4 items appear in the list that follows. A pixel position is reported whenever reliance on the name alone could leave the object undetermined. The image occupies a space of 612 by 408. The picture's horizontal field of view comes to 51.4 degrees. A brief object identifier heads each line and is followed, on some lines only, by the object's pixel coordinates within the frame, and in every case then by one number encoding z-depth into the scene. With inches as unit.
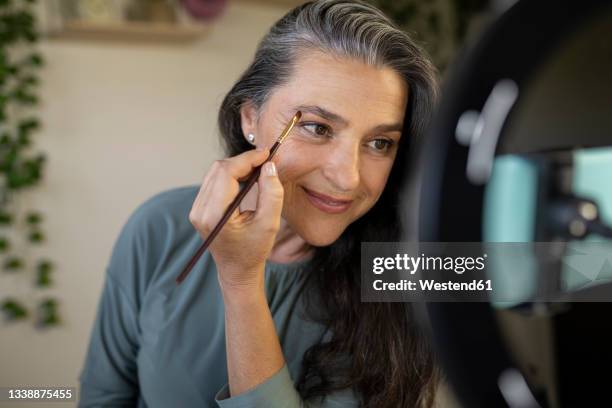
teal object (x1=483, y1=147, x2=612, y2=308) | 7.0
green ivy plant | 72.2
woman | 26.5
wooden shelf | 73.4
